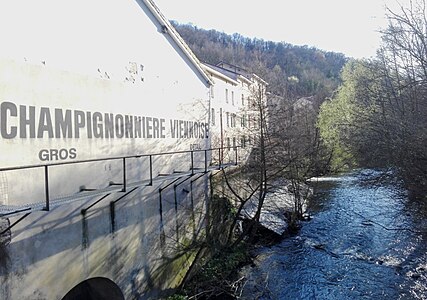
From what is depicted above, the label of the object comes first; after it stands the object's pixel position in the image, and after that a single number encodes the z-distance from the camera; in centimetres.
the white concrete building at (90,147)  595
